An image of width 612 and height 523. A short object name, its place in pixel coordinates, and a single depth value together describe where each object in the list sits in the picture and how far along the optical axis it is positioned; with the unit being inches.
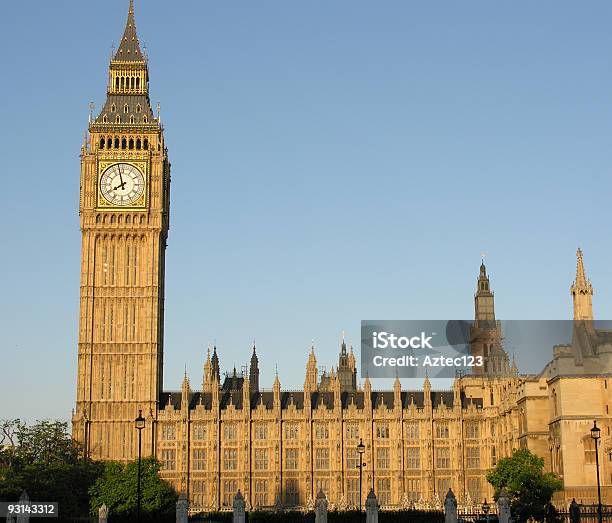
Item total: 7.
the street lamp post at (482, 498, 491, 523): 2429.6
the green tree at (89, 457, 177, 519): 3248.0
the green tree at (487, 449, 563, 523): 2844.7
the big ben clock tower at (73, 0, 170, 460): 3993.6
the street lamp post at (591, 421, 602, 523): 2460.0
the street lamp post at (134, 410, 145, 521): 2362.9
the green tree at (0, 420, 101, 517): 2989.7
